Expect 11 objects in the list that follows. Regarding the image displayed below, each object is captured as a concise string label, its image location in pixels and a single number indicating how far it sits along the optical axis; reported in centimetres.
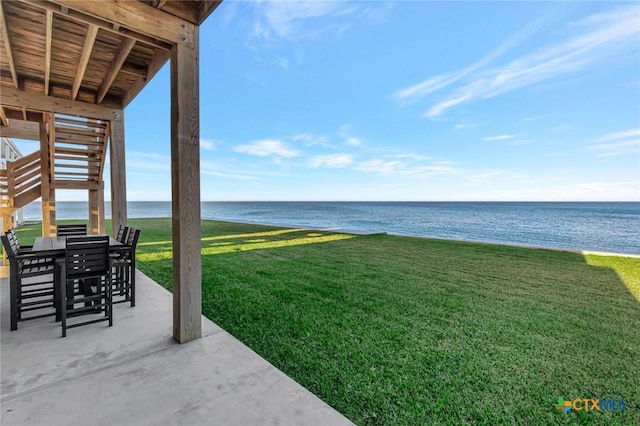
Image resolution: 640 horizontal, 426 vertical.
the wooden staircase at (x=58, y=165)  521
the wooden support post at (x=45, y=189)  547
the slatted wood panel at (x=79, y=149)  517
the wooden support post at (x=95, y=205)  635
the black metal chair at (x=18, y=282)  255
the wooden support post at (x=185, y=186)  236
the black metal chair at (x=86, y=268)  259
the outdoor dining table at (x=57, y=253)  272
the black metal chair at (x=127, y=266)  316
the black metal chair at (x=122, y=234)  408
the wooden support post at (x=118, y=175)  458
